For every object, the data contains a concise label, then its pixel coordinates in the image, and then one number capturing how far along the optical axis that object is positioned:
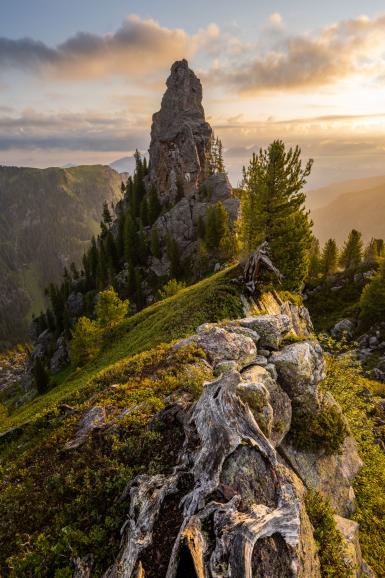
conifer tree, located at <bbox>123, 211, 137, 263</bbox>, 119.44
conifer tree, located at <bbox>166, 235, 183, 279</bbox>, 103.56
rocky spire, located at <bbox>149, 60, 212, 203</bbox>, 135.38
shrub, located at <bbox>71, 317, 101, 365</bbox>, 60.22
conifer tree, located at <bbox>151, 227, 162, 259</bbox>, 114.06
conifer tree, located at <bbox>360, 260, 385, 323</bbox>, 67.81
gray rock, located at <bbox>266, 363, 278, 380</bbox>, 16.29
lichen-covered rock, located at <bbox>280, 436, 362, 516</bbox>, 15.28
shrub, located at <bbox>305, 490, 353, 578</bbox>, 10.20
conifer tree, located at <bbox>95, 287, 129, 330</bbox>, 59.03
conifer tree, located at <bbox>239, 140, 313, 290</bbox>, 37.38
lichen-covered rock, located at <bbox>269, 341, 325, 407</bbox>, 16.53
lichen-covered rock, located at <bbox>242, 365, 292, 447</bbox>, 14.40
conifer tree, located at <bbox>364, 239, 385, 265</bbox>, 100.64
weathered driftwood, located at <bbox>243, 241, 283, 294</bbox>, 32.81
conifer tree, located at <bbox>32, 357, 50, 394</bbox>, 84.25
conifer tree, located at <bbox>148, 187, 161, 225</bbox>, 131.96
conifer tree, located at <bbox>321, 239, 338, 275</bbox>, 95.06
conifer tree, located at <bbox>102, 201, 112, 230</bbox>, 152.23
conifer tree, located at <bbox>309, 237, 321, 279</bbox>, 97.36
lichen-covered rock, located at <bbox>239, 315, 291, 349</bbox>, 20.67
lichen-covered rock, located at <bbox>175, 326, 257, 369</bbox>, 19.17
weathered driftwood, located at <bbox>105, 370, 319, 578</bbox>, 7.57
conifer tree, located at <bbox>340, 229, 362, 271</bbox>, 97.44
